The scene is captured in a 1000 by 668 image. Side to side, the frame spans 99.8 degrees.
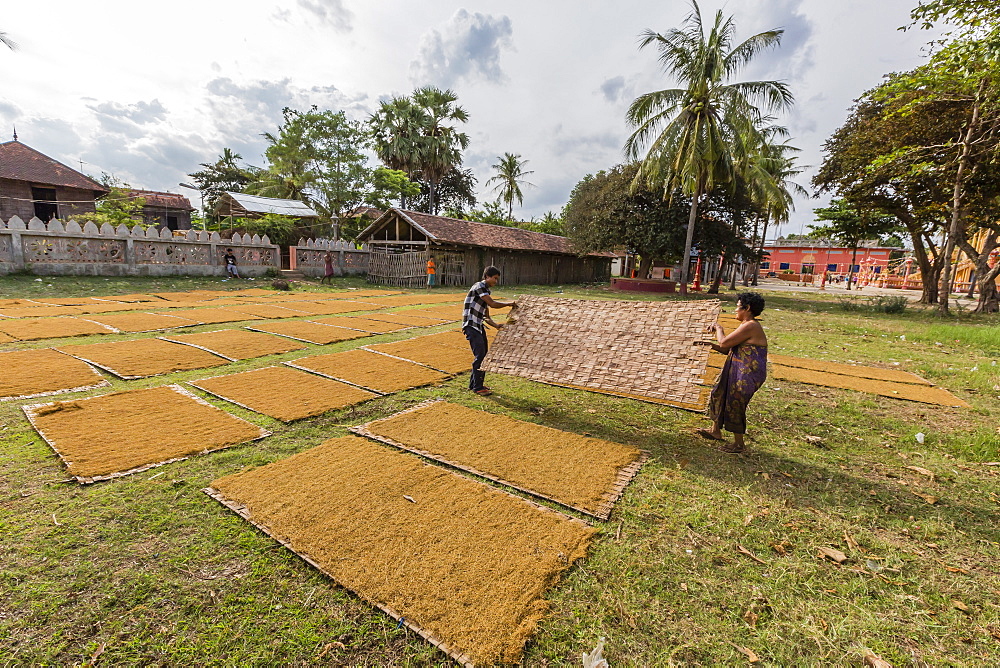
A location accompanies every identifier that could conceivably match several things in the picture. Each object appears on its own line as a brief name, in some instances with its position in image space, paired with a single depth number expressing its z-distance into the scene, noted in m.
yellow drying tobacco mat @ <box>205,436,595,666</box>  2.00
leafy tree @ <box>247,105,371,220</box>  24.95
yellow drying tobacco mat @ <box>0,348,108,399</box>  4.54
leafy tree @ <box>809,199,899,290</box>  21.09
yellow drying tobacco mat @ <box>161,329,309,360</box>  6.53
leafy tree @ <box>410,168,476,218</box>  39.16
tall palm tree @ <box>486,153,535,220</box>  40.50
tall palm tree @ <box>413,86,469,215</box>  31.50
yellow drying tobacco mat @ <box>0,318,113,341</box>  6.93
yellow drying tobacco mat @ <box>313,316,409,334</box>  9.10
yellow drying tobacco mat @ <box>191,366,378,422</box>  4.44
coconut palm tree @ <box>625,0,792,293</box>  16.31
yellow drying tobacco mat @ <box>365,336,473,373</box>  6.54
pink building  52.94
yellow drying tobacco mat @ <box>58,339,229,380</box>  5.40
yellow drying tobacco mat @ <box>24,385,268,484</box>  3.20
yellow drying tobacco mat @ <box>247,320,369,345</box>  7.86
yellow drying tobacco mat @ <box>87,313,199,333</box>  7.96
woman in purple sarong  3.78
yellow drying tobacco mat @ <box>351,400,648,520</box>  3.17
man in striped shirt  5.20
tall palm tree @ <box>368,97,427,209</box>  31.27
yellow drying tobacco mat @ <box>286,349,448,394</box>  5.46
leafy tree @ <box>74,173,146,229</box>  23.26
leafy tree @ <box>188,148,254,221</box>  38.44
